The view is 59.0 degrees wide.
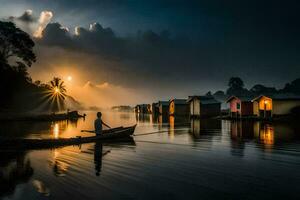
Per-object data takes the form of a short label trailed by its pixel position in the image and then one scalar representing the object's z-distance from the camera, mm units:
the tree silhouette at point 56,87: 93719
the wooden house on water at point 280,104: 44347
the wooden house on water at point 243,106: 50869
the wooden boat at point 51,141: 17938
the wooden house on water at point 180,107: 75688
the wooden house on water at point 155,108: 99588
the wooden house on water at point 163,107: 89394
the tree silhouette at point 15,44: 62594
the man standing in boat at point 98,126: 22344
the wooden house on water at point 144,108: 114644
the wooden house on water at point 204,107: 60688
